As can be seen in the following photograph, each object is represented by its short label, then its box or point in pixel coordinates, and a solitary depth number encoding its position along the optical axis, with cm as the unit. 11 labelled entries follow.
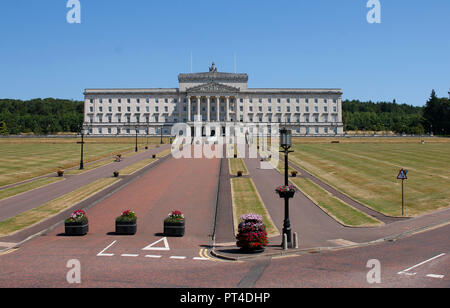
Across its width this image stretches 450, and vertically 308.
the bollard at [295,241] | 2184
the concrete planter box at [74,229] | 2517
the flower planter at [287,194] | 2294
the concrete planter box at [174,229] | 2530
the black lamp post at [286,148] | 2250
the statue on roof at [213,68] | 17000
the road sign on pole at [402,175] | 3260
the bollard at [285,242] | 2130
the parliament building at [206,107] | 16575
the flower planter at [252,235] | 2059
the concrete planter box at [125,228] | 2561
